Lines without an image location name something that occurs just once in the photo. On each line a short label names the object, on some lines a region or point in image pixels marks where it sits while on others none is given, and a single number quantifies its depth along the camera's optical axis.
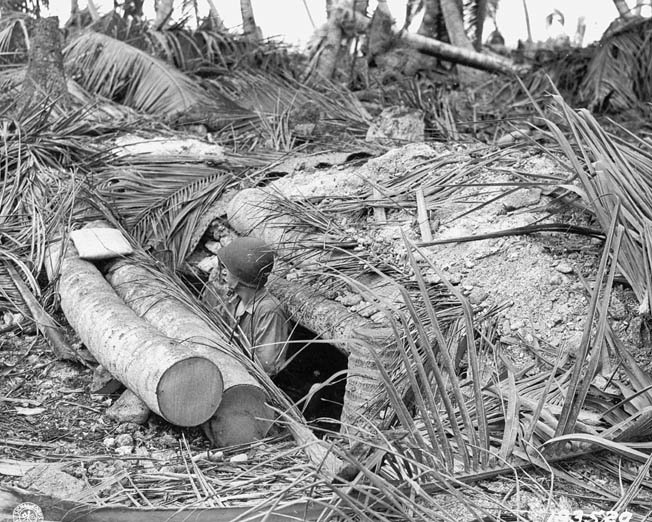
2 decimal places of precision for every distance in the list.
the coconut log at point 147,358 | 3.84
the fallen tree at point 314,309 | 3.75
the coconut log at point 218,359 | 4.00
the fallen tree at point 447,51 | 11.86
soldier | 4.58
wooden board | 5.31
